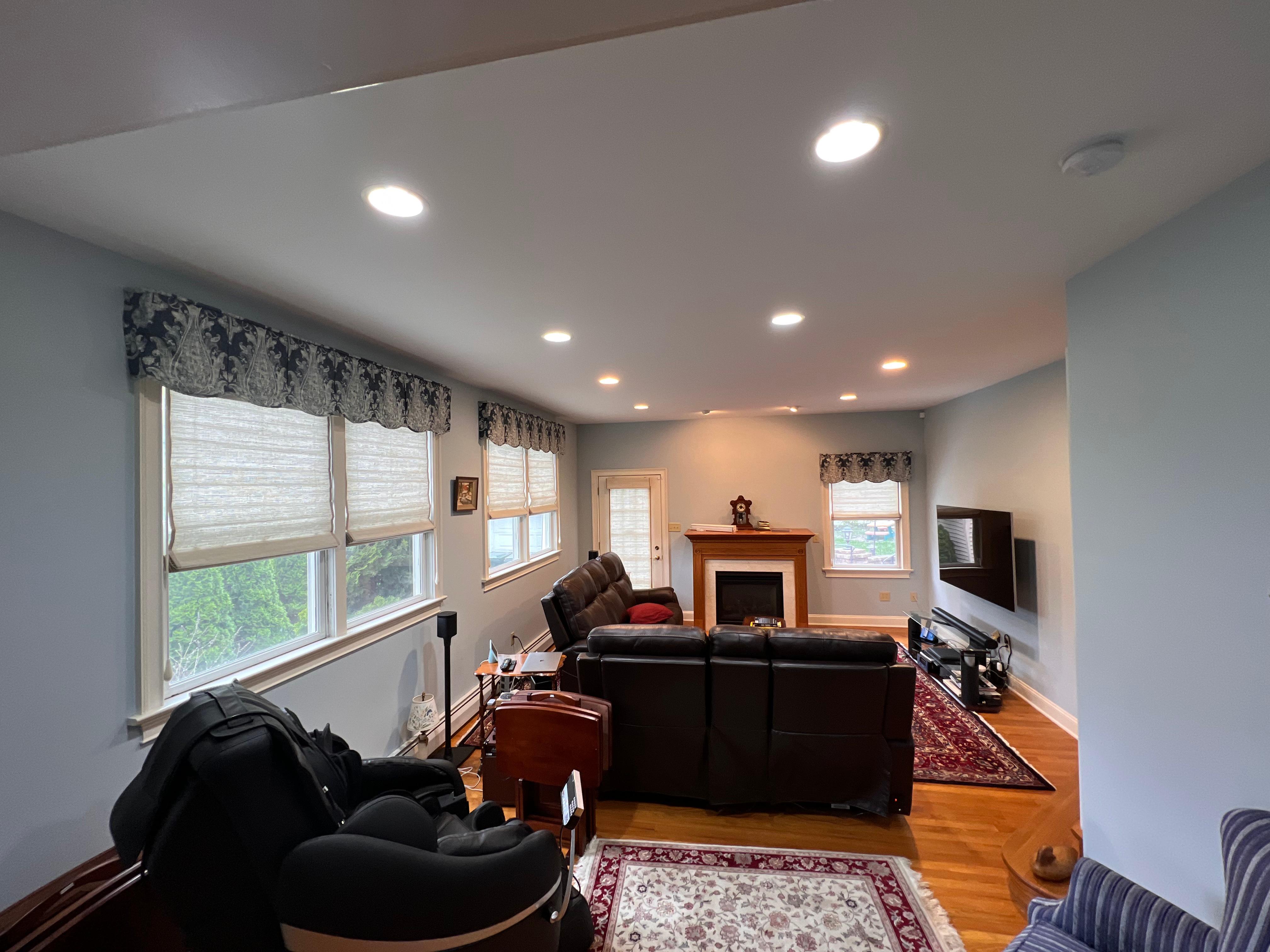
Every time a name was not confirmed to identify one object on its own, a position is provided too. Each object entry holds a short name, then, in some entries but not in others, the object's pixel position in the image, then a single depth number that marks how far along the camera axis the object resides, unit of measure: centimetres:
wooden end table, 283
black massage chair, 106
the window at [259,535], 174
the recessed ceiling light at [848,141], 107
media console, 374
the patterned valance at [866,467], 561
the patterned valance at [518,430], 399
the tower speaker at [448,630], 294
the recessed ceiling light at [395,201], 127
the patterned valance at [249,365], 164
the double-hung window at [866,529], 573
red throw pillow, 444
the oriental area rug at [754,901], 183
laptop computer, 275
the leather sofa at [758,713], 240
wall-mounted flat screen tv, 376
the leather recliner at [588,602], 362
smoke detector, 112
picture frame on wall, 358
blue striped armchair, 110
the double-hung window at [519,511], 423
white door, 624
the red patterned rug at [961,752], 284
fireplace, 546
